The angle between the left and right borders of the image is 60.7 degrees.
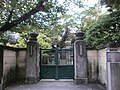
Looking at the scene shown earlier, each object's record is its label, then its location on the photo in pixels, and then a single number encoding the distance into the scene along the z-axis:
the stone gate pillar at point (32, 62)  5.03
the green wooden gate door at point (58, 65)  5.45
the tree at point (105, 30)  5.07
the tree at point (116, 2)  3.65
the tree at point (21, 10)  3.90
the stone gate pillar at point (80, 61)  4.95
